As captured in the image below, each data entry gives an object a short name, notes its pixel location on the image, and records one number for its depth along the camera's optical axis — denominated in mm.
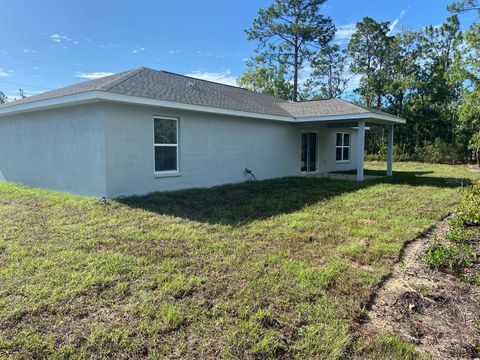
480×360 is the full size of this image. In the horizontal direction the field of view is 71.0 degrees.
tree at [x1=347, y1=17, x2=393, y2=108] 28250
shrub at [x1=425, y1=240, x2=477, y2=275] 4383
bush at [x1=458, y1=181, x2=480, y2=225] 6242
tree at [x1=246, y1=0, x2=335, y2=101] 29141
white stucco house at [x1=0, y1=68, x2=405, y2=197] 8375
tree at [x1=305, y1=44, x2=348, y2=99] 31391
